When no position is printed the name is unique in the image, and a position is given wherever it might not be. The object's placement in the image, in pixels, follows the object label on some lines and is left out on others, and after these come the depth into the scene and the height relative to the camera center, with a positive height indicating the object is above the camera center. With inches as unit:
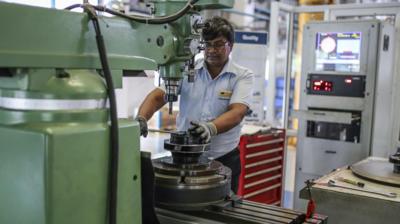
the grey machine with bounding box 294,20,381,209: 115.3 -7.0
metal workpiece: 43.6 -11.4
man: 71.4 -4.9
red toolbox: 125.9 -29.8
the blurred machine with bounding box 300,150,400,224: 65.4 -18.9
